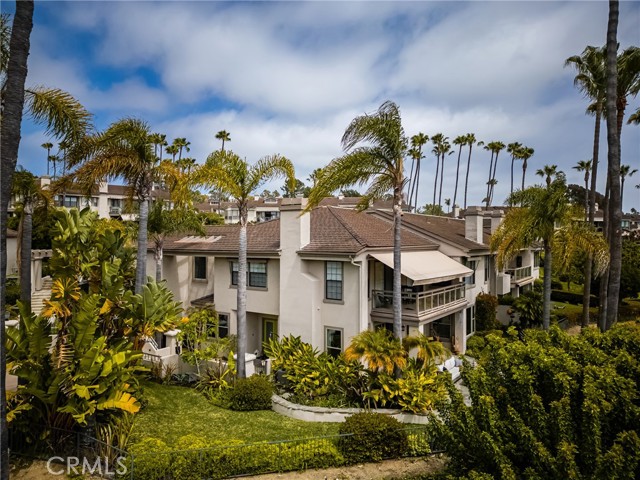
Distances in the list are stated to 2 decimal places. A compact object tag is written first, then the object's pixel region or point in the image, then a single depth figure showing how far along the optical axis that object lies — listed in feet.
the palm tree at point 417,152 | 254.06
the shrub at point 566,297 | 163.16
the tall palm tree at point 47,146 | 267.96
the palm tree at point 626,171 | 248.97
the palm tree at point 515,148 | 244.01
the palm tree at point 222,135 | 251.80
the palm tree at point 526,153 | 240.32
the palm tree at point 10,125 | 29.60
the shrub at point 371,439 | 42.63
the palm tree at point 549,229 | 77.41
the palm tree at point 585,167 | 166.87
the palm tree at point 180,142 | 239.30
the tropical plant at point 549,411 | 25.53
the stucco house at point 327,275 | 73.92
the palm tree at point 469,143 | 278.26
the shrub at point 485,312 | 105.70
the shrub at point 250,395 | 59.02
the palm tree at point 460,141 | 279.69
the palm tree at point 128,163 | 60.54
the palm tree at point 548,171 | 182.93
